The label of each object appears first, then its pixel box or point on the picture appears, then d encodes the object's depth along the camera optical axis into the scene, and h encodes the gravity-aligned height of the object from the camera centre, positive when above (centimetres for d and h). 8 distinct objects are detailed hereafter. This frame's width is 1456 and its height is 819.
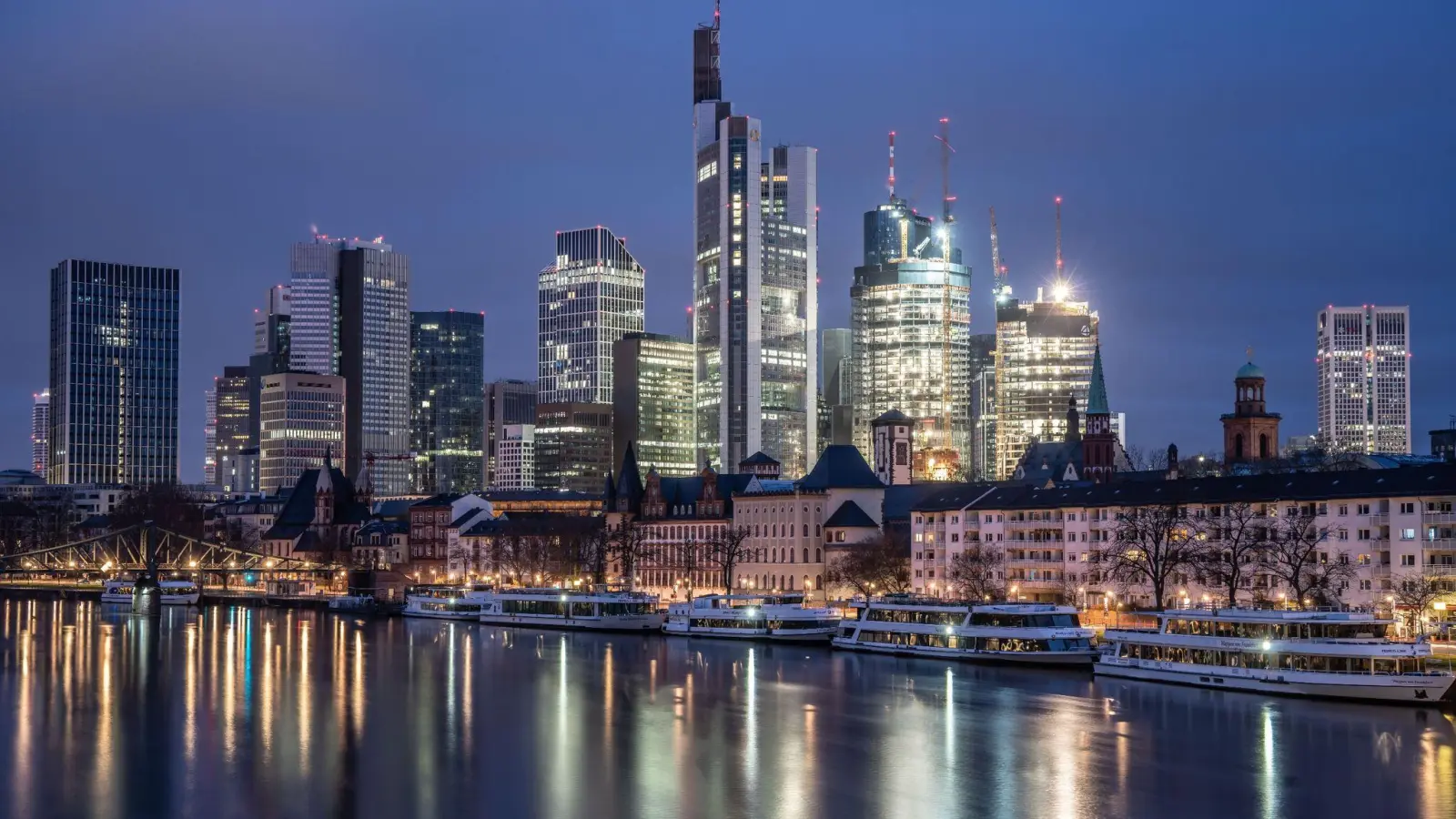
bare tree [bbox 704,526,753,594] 19538 -617
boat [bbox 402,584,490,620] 19062 -1236
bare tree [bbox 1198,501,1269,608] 13788 -410
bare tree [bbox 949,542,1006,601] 16162 -715
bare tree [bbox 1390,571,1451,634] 11913 -687
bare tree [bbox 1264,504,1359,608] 13012 -504
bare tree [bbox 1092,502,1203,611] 14075 -448
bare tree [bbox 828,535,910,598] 17700 -739
